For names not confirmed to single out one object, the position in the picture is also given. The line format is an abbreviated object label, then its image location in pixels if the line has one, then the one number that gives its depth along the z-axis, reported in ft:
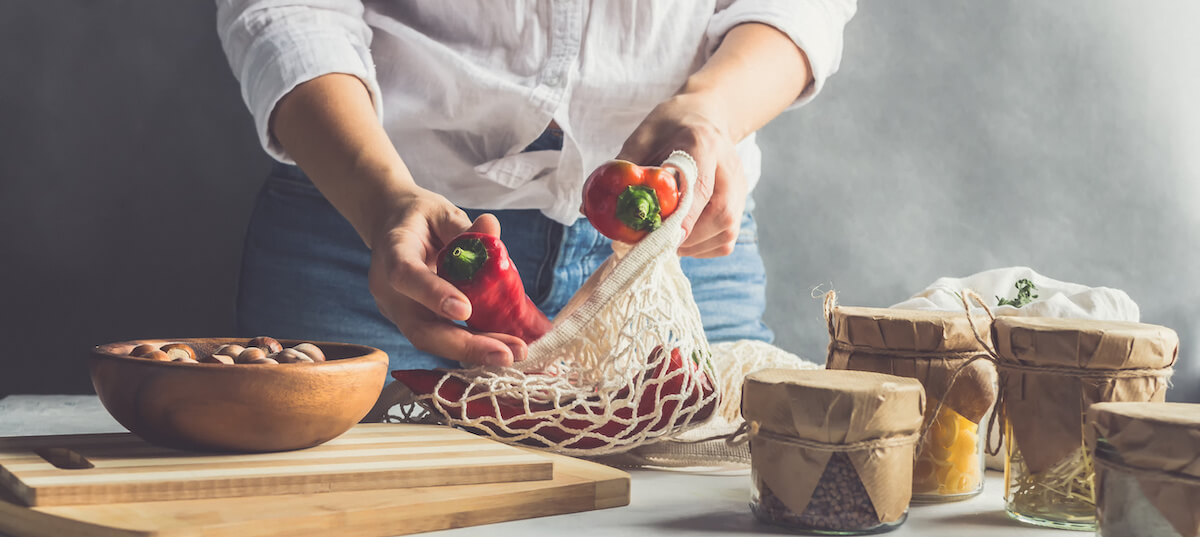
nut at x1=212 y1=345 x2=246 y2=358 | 2.48
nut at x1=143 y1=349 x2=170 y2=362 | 2.27
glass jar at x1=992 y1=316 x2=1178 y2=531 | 2.03
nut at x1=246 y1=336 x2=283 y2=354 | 2.53
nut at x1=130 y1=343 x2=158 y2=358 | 2.33
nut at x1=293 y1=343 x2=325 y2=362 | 2.47
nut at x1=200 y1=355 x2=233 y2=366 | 2.30
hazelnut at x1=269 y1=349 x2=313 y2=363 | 2.35
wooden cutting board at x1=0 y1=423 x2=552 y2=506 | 1.96
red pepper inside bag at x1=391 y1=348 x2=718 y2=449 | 2.64
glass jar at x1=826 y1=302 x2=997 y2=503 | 2.32
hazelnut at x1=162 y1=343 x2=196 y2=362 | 2.37
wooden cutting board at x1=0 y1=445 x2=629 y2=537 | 1.83
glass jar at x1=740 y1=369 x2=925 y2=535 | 1.94
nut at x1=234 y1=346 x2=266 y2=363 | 2.31
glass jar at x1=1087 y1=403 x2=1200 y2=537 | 1.64
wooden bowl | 2.16
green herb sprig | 3.15
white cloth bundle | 2.89
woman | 3.38
